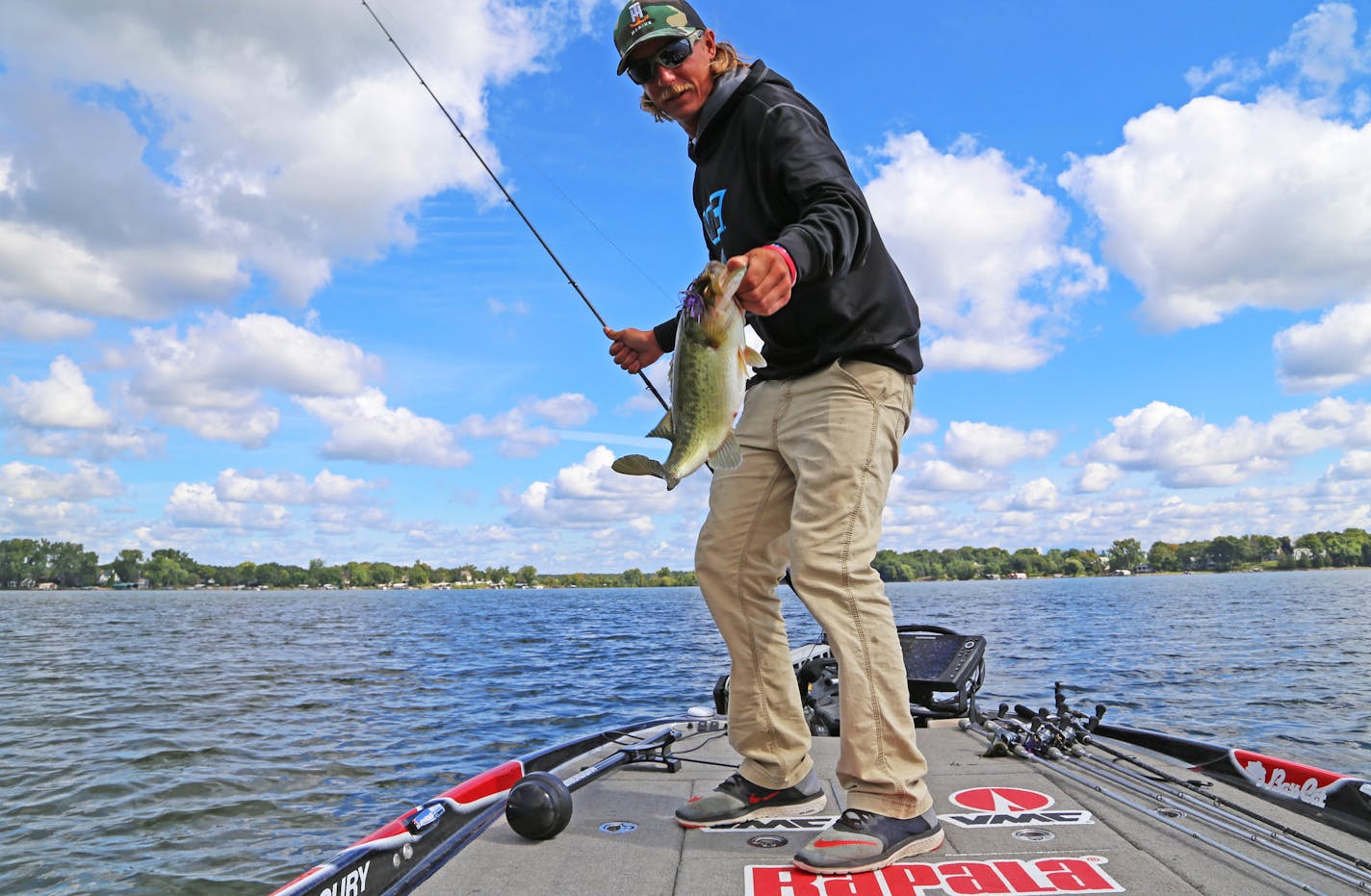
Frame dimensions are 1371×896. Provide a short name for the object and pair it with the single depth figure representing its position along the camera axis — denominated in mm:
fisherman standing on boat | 2838
